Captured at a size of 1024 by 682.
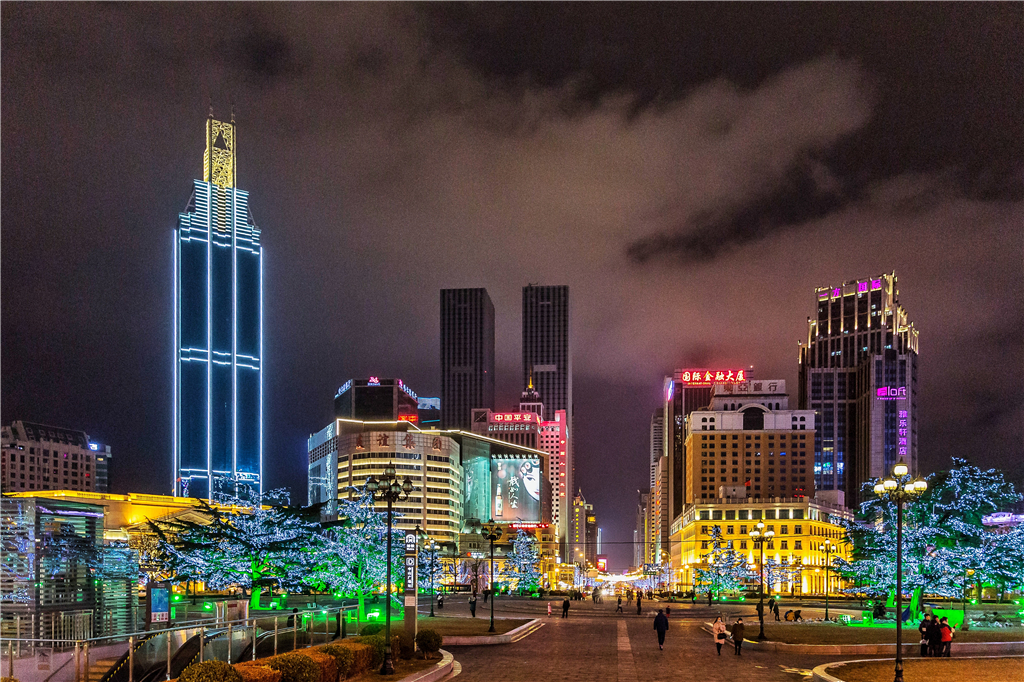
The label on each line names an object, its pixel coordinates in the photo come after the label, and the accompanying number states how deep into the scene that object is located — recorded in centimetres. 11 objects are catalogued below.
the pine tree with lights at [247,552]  6600
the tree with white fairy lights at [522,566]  15700
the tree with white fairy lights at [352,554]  6881
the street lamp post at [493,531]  7025
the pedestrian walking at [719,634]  4081
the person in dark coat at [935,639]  3828
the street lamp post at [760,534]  6648
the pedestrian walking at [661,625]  4275
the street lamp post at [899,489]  2888
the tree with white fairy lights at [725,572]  13325
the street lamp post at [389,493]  3039
